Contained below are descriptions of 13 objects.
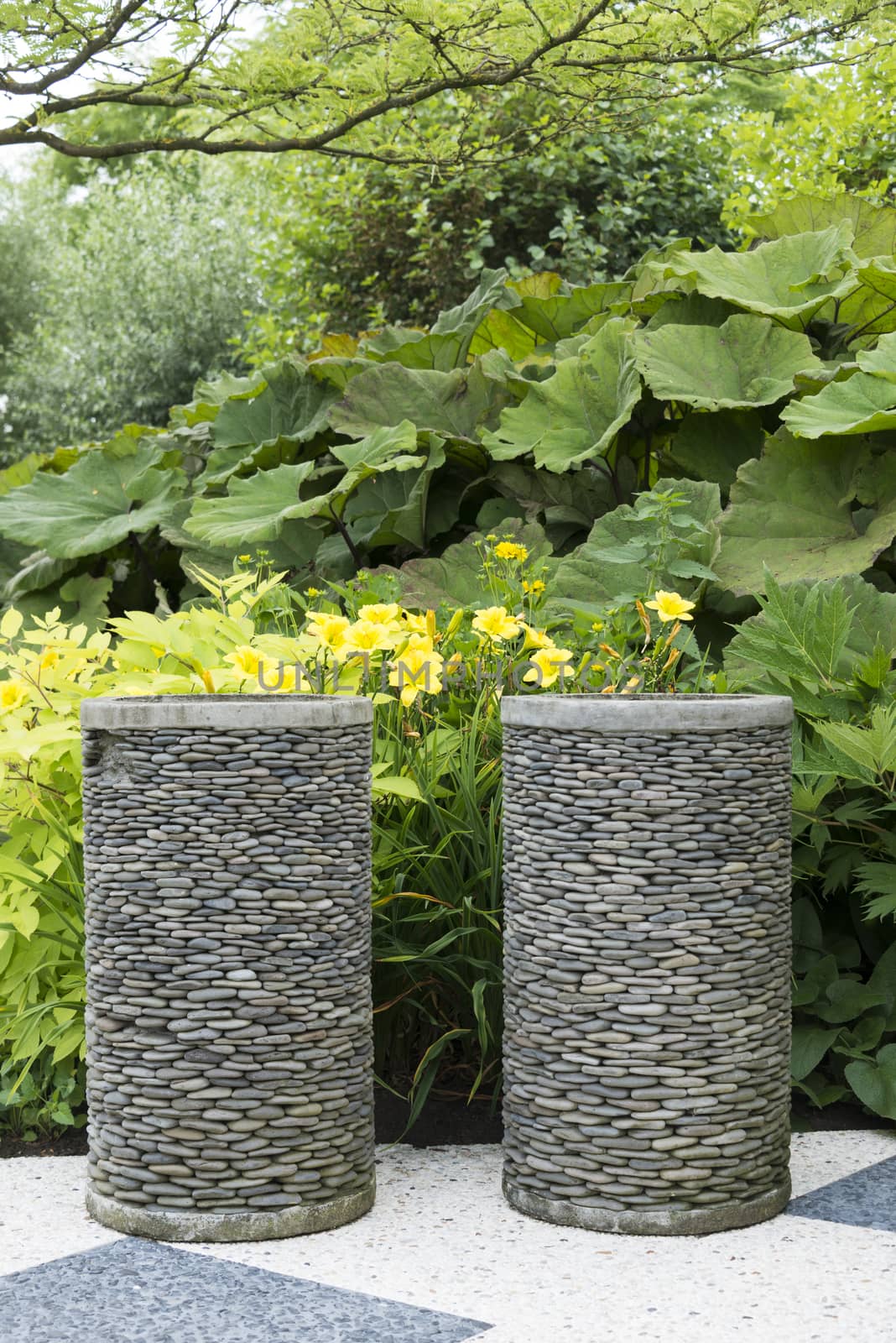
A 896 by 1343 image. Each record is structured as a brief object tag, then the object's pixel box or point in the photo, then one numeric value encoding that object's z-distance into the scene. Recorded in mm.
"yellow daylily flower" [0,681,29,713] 2625
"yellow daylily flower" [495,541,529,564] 2885
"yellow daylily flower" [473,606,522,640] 2510
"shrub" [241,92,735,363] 8789
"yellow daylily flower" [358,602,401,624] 2500
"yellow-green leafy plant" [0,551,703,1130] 2457
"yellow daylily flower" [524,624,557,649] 2551
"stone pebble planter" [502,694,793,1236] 1999
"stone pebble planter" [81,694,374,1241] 1993
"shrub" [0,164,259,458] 14852
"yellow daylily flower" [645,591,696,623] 2486
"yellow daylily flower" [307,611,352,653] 2432
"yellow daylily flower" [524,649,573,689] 2480
